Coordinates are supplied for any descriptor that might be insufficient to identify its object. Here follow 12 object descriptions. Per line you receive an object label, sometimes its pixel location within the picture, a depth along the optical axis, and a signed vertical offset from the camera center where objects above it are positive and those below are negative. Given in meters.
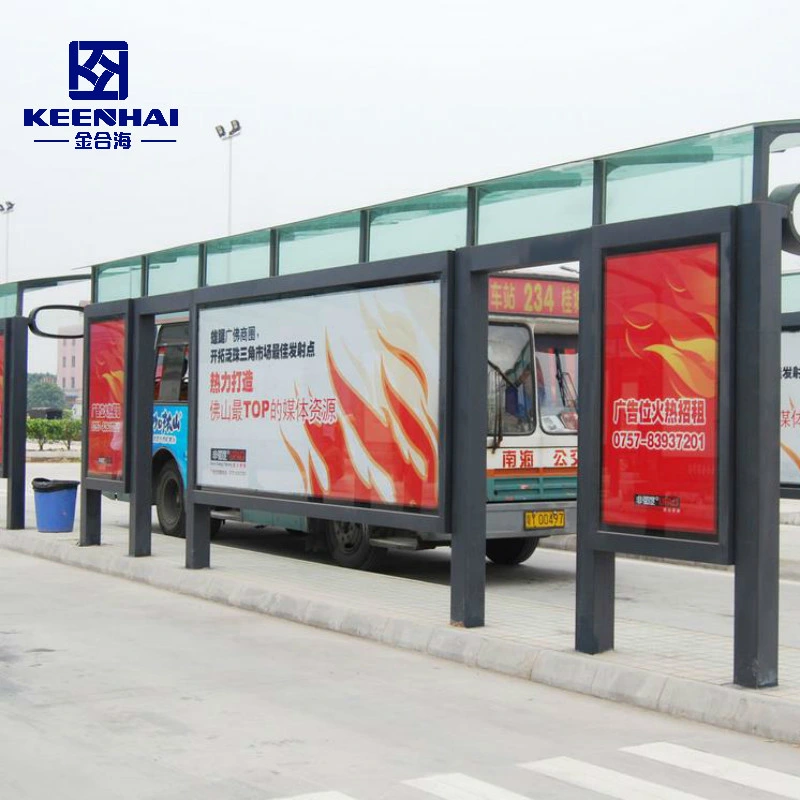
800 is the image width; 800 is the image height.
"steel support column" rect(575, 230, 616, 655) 8.17 -0.43
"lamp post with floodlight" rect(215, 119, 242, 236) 40.81 +8.71
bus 12.77 -0.04
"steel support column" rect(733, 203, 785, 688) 7.20 -0.14
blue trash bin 16.33 -1.20
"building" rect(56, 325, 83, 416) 150.00 +5.11
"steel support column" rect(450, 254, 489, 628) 9.35 -0.23
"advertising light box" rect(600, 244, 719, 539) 7.49 +0.16
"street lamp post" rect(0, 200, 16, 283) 61.03 +9.32
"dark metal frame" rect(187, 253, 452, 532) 9.54 +0.67
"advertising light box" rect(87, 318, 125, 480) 14.33 +0.11
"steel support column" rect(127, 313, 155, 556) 13.58 -0.29
